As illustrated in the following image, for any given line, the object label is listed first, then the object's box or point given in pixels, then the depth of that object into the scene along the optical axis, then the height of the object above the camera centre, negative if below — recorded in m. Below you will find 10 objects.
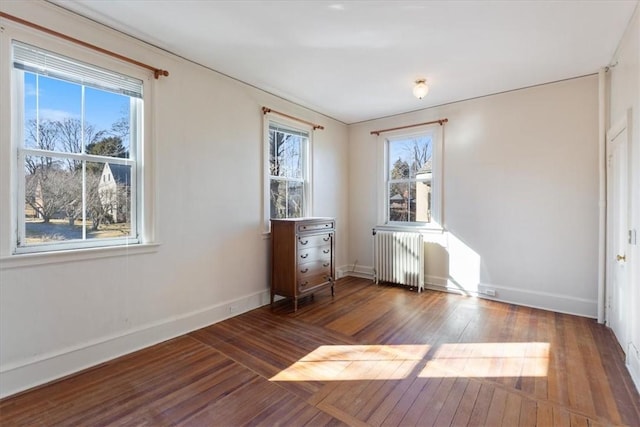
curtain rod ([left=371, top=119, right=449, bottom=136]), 4.39 +1.37
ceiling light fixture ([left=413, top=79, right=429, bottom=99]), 3.46 +1.45
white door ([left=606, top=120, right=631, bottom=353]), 2.55 -0.22
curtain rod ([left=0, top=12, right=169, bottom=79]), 2.03 +1.32
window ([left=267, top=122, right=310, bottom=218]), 4.08 +0.59
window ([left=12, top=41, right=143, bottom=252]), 2.13 +0.48
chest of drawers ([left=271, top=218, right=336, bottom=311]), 3.62 -0.59
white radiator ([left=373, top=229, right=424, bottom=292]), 4.47 -0.73
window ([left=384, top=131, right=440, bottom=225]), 4.55 +0.53
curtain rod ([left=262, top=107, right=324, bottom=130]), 3.82 +1.35
